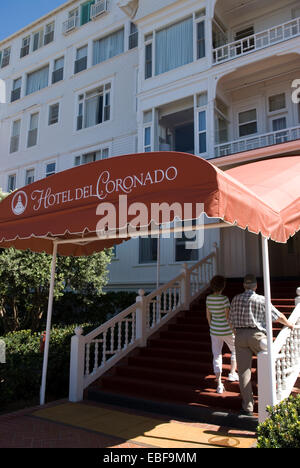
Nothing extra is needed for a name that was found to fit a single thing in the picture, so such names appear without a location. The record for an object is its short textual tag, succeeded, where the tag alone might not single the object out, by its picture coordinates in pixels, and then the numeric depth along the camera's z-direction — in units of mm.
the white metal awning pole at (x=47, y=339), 7176
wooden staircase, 6242
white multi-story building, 13508
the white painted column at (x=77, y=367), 7348
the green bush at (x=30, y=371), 7384
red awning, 4746
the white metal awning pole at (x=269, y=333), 5316
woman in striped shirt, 6465
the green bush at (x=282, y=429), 3686
